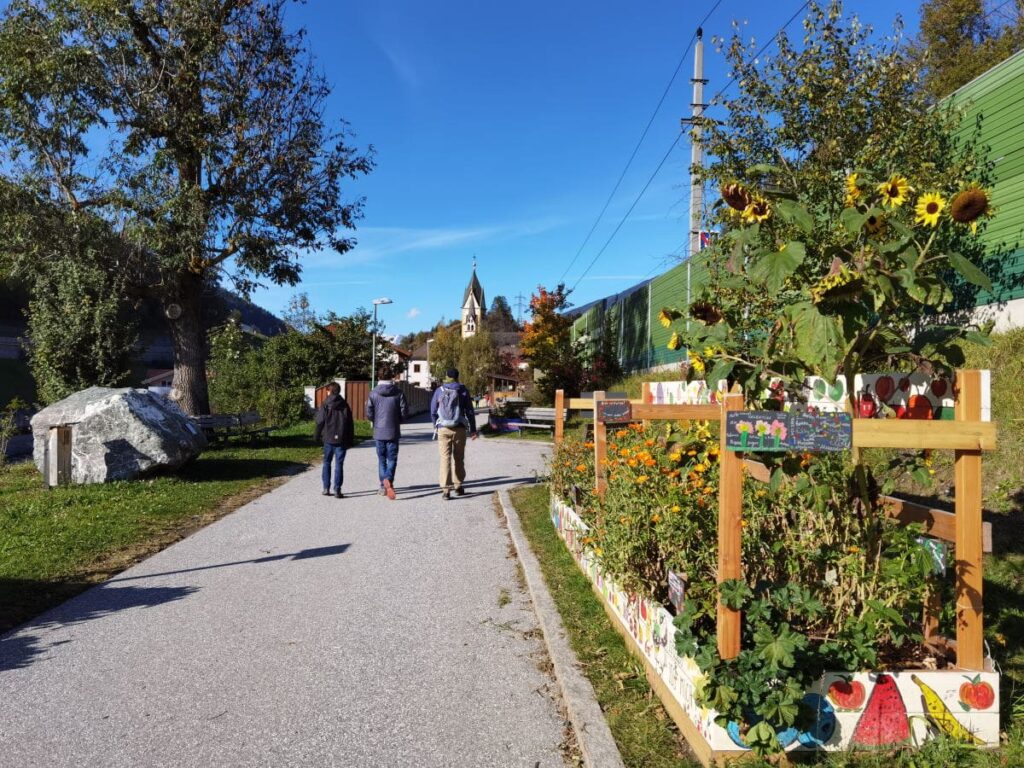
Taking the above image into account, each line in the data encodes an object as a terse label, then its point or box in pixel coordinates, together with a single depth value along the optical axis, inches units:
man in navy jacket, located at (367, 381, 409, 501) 388.5
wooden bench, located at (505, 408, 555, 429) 823.6
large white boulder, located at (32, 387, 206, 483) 416.2
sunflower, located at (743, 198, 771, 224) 130.9
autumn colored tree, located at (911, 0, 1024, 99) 898.1
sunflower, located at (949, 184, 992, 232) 114.2
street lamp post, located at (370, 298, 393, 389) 1292.8
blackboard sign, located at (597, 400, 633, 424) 220.5
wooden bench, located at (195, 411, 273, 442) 632.4
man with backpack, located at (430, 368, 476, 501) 380.8
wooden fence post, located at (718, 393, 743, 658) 117.7
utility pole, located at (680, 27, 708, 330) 446.8
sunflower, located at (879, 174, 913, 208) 122.6
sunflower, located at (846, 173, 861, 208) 131.0
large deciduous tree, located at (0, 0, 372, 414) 593.3
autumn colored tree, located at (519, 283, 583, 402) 938.1
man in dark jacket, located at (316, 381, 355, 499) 393.4
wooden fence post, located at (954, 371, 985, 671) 118.0
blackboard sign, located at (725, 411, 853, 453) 112.0
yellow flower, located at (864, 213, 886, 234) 126.8
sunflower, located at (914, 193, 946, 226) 119.8
